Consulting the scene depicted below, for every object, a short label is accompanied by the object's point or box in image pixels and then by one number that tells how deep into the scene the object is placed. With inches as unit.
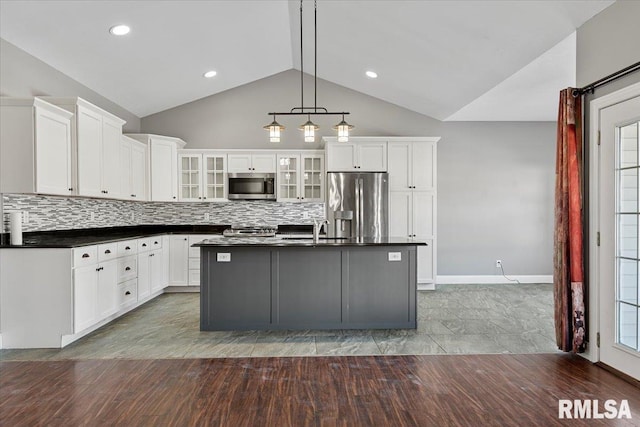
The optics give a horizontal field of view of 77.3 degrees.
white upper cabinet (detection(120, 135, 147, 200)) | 206.8
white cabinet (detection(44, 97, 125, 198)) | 158.6
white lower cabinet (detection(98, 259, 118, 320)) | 159.5
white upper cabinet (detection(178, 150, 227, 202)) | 254.2
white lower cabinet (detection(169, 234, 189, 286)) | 241.9
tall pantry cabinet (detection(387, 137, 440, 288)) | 245.3
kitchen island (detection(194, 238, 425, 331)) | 155.6
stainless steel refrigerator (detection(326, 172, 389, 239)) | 237.9
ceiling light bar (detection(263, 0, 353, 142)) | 149.0
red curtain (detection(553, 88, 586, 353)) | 129.6
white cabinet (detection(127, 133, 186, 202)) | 238.4
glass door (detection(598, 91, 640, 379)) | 113.0
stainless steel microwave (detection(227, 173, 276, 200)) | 251.8
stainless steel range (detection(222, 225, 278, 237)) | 244.6
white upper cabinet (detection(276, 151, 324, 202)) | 255.9
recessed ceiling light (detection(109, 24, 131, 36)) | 159.0
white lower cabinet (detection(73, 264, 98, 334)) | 142.2
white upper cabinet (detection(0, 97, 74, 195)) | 139.0
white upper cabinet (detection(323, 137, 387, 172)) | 245.3
